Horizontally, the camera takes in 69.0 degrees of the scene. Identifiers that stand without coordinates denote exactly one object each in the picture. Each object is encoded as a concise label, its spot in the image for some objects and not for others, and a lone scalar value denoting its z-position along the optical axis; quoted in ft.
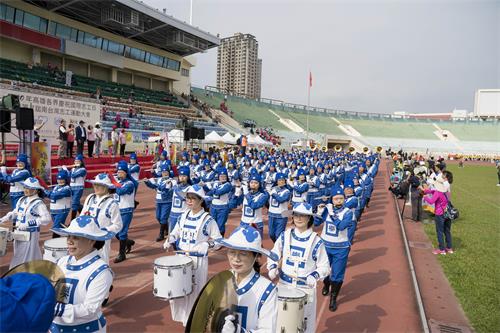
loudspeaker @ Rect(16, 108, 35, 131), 37.04
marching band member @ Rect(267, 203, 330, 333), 14.32
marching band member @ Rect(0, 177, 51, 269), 19.44
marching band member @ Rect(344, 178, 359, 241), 23.97
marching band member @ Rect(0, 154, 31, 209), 26.45
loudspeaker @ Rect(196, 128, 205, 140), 69.87
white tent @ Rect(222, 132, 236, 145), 89.35
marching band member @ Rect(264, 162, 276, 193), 45.44
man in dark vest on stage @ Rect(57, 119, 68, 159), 51.67
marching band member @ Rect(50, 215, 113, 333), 9.70
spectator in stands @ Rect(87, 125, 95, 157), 57.72
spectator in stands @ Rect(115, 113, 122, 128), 77.94
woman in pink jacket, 30.45
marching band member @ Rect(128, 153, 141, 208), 35.91
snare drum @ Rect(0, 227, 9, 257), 15.25
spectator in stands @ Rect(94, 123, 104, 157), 60.85
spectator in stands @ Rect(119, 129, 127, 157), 66.18
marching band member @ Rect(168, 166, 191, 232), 27.99
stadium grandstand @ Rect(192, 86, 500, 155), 182.20
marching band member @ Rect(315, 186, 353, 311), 20.19
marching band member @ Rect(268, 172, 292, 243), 28.78
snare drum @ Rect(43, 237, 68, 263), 15.63
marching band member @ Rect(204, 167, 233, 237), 30.78
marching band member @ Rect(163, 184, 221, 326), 16.20
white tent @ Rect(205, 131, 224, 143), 86.48
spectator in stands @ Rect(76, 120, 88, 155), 54.44
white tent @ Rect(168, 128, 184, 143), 79.66
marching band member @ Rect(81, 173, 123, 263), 19.57
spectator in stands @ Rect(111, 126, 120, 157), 65.36
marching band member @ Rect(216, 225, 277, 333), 9.39
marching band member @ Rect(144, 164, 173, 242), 31.14
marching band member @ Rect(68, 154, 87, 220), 32.91
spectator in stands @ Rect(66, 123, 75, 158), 52.95
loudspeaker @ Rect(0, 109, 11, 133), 37.68
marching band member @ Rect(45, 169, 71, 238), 24.21
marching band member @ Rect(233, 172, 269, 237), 26.96
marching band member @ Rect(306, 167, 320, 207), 43.49
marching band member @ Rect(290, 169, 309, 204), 36.81
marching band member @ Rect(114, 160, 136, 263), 25.93
